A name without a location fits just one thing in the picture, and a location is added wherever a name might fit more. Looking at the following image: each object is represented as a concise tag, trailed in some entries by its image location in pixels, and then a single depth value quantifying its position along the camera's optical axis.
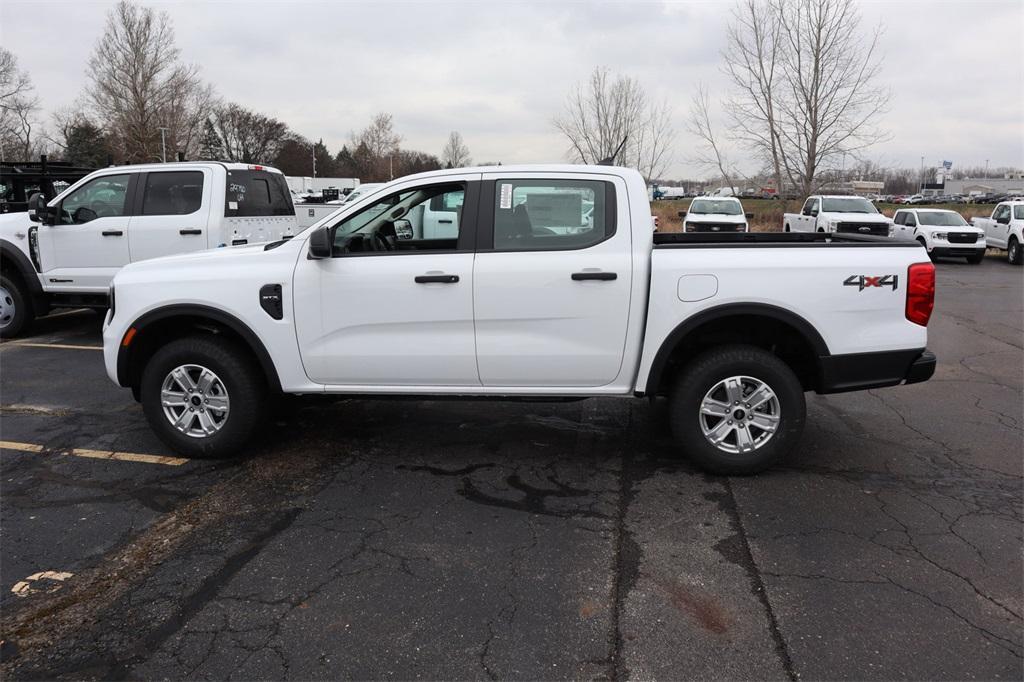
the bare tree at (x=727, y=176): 32.22
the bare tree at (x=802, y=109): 29.53
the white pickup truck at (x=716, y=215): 20.19
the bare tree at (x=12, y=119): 50.41
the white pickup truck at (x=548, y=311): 4.38
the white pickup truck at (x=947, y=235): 20.44
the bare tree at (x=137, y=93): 57.31
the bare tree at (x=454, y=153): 87.75
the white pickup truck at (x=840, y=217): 20.30
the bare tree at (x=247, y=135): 93.12
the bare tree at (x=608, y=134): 31.38
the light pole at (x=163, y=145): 57.47
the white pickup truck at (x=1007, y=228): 20.80
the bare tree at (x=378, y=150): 99.69
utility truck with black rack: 8.36
